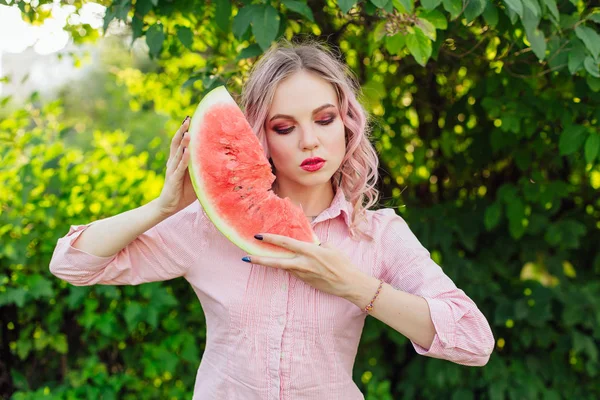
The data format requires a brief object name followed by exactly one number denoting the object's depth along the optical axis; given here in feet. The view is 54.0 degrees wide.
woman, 5.03
